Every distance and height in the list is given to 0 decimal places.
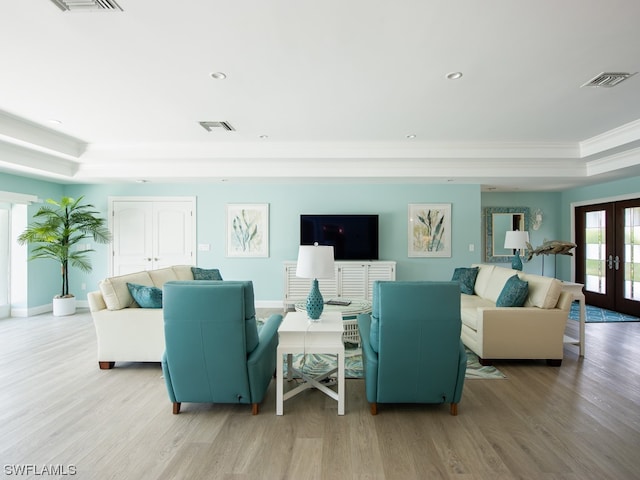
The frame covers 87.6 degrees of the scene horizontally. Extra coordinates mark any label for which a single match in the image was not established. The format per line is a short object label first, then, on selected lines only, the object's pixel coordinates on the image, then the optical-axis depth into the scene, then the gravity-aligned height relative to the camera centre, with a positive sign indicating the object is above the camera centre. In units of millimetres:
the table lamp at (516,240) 5204 +35
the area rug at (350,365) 3149 -1234
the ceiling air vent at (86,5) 1940 +1400
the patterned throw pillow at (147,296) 3332 -539
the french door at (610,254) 5699 -219
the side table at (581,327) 3635 -923
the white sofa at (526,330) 3344 -879
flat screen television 5895 +161
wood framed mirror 7438 +363
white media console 5691 -647
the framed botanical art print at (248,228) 6066 +256
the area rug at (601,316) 5262 -1224
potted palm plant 5297 +124
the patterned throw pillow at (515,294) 3486 -546
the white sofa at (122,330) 3266 -863
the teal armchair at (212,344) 2232 -700
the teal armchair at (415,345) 2225 -703
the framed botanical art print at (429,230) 5965 +218
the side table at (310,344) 2398 -743
